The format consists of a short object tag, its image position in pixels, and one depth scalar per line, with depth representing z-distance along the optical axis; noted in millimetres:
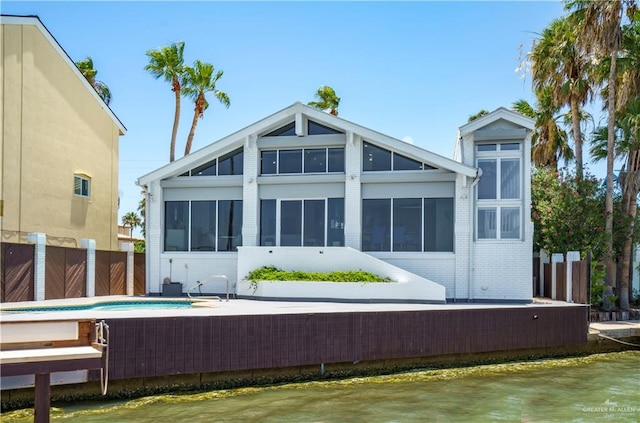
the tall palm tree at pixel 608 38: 18828
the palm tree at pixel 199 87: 29812
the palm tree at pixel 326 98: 35188
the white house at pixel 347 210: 17297
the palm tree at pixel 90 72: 30109
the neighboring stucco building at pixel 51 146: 18344
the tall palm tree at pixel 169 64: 28719
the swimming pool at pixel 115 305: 13508
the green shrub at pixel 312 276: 16578
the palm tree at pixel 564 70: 21500
